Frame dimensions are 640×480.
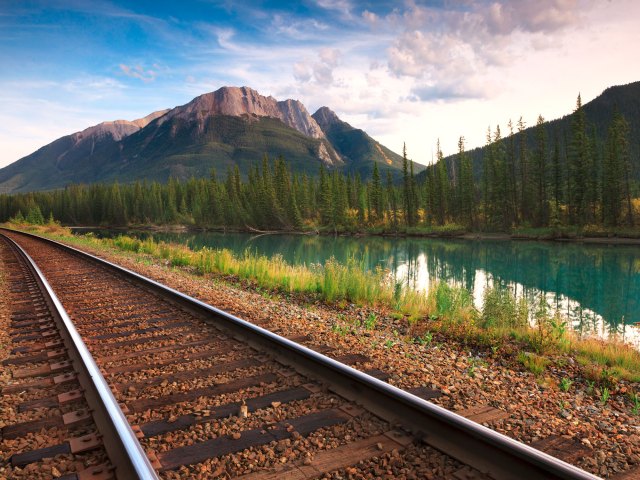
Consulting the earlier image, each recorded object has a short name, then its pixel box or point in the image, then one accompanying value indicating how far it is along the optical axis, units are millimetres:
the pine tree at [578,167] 59594
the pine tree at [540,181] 66062
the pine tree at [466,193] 74688
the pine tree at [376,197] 86875
